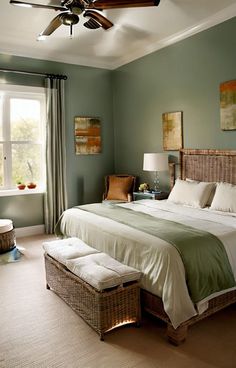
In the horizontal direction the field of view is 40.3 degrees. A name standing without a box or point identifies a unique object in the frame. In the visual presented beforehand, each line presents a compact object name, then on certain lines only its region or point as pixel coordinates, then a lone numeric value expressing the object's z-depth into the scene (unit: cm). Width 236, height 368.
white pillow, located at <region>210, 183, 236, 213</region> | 348
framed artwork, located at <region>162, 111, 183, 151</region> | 479
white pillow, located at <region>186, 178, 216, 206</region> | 394
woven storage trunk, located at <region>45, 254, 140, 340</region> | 239
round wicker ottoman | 436
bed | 230
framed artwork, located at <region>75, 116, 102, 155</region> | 583
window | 521
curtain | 538
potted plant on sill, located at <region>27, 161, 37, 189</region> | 542
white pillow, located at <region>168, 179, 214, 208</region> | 392
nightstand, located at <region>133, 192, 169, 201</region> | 482
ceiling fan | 290
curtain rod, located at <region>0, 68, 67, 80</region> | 503
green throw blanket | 235
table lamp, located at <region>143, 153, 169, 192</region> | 475
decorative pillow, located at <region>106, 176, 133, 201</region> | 550
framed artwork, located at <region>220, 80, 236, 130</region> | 396
